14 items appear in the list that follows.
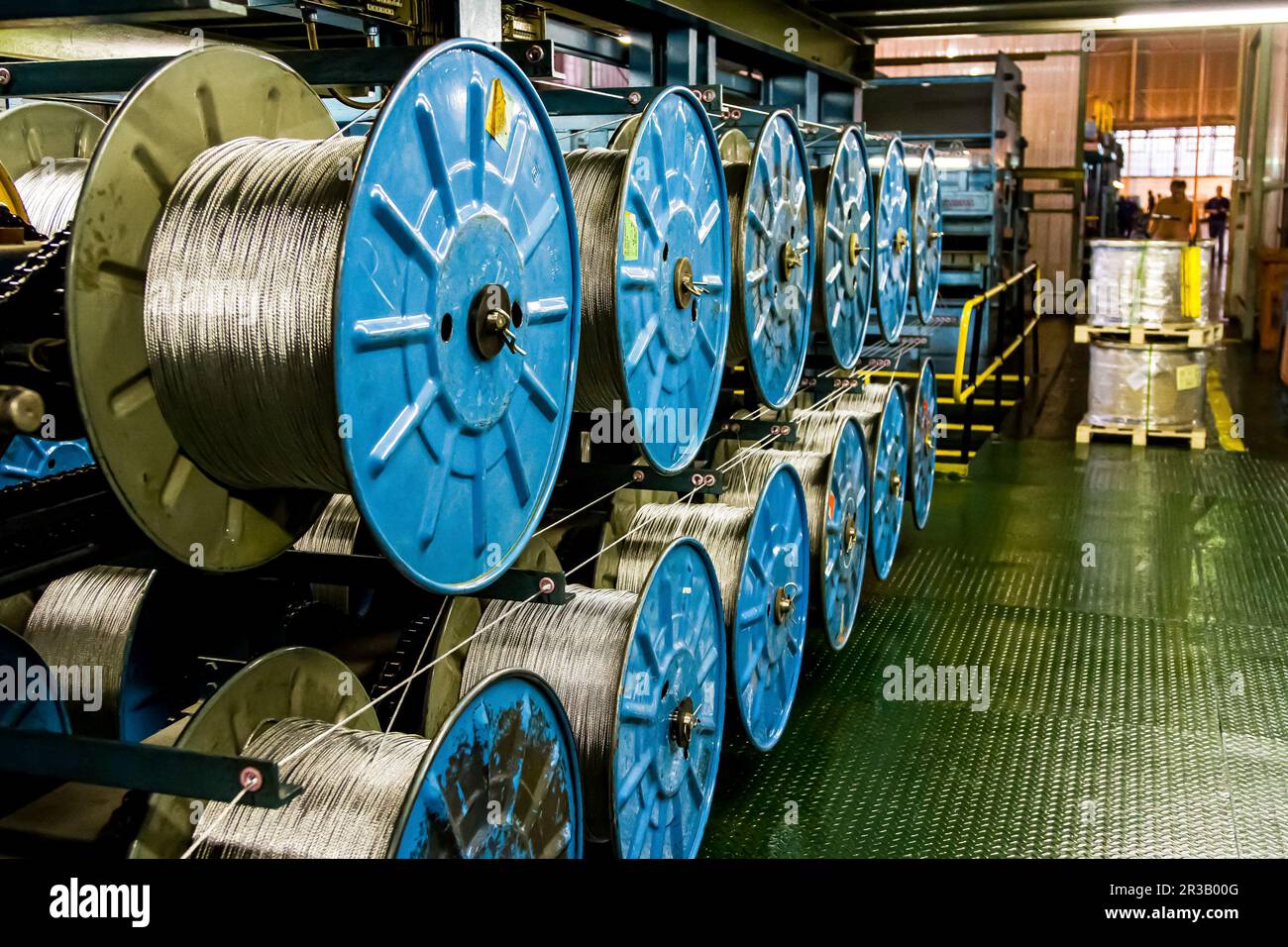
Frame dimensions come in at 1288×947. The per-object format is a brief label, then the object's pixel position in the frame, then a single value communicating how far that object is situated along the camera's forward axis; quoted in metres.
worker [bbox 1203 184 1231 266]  33.62
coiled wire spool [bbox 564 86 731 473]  3.19
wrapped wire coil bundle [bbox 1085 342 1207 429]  10.62
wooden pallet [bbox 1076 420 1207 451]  10.70
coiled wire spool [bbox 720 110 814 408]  4.25
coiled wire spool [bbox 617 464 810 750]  4.38
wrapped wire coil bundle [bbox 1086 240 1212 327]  10.47
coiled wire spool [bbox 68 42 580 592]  2.09
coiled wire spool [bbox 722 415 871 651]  5.35
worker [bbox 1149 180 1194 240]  18.50
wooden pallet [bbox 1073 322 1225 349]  10.42
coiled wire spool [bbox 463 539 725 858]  3.34
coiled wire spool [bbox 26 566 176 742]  3.50
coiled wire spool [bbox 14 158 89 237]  3.54
